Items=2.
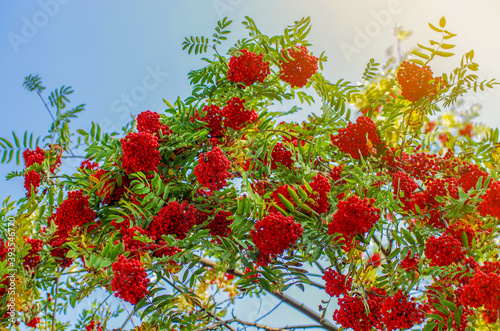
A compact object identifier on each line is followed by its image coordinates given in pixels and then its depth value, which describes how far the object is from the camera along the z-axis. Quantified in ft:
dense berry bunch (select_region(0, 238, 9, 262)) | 10.37
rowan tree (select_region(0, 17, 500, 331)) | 7.48
